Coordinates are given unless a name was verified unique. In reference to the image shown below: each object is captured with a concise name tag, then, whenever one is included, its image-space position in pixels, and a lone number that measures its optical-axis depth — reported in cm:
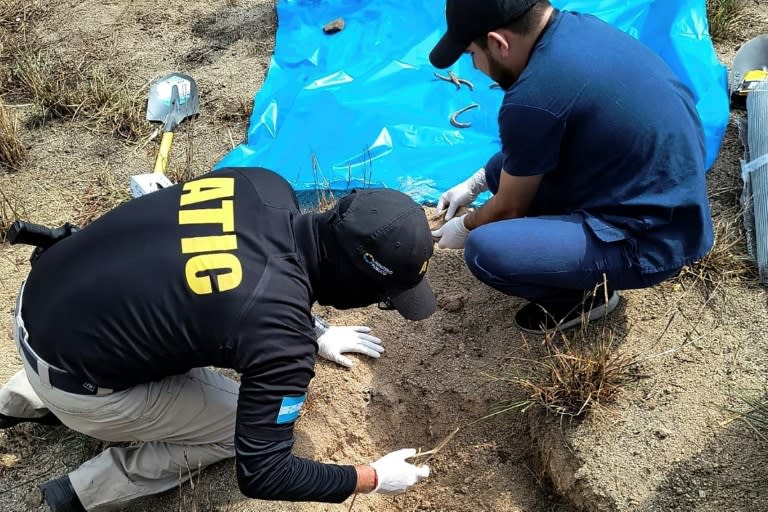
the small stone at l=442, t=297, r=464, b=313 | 286
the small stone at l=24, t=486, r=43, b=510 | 244
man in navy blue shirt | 212
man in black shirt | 171
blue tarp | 337
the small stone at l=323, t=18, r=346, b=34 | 412
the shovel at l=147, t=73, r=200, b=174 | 400
